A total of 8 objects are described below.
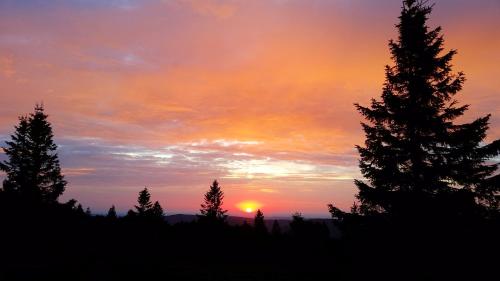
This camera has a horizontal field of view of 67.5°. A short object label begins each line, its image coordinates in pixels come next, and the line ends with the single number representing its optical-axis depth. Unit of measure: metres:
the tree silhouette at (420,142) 16.28
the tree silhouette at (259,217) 75.63
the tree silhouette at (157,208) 74.12
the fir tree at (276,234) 47.34
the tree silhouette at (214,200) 77.94
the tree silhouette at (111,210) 69.24
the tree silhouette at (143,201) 68.39
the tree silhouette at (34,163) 35.97
